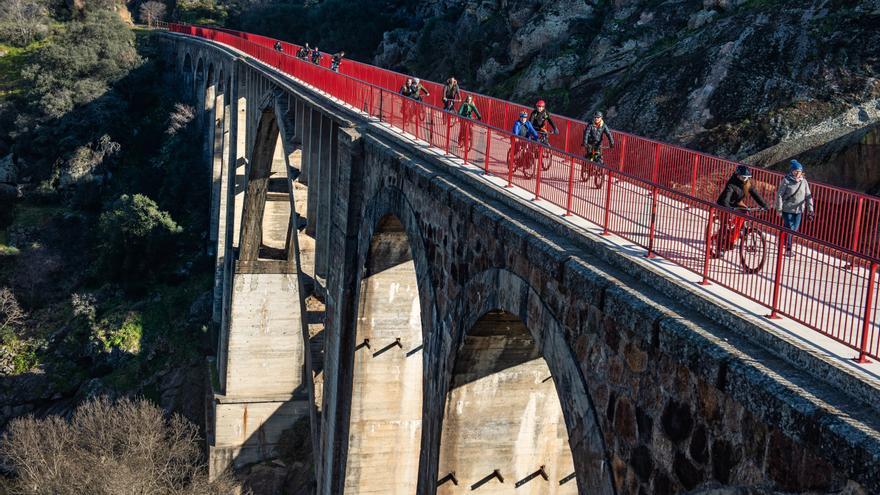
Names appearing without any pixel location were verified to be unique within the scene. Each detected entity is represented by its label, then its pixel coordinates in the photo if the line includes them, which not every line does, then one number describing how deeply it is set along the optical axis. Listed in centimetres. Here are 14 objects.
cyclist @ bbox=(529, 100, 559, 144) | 1648
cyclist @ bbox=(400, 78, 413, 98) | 2254
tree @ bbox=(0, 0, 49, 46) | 7906
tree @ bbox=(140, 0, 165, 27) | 10125
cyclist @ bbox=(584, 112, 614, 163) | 1448
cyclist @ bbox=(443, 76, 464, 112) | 2109
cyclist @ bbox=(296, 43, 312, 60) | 3947
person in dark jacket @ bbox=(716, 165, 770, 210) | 974
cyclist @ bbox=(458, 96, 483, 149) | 1900
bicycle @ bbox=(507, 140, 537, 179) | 1269
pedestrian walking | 960
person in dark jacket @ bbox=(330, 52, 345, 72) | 3178
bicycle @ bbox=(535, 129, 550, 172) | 1200
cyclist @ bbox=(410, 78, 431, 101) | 2246
